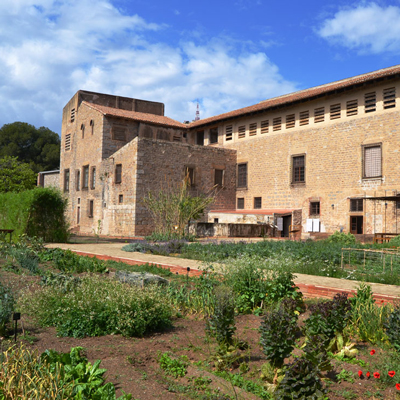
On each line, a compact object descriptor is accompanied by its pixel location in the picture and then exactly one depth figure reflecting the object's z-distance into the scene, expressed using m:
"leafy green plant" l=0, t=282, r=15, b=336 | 4.32
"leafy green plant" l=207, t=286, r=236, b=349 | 4.08
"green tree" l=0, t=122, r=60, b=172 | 51.88
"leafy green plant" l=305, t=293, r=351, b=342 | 4.16
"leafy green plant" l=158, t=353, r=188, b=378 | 3.59
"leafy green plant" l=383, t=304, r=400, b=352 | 4.04
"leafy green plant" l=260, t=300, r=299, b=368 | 3.46
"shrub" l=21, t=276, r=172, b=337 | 4.58
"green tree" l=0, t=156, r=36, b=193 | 31.66
